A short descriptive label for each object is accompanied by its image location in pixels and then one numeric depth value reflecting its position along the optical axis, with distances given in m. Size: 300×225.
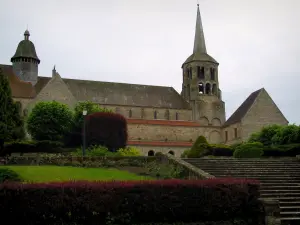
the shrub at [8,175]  16.53
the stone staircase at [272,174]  14.14
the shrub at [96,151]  27.61
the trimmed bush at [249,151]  28.58
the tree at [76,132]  39.75
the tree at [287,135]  33.91
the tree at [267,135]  39.32
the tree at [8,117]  34.56
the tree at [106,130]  33.91
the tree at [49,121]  39.22
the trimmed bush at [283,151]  28.96
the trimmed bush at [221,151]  32.75
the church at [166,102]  48.88
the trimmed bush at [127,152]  29.30
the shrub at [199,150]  33.78
